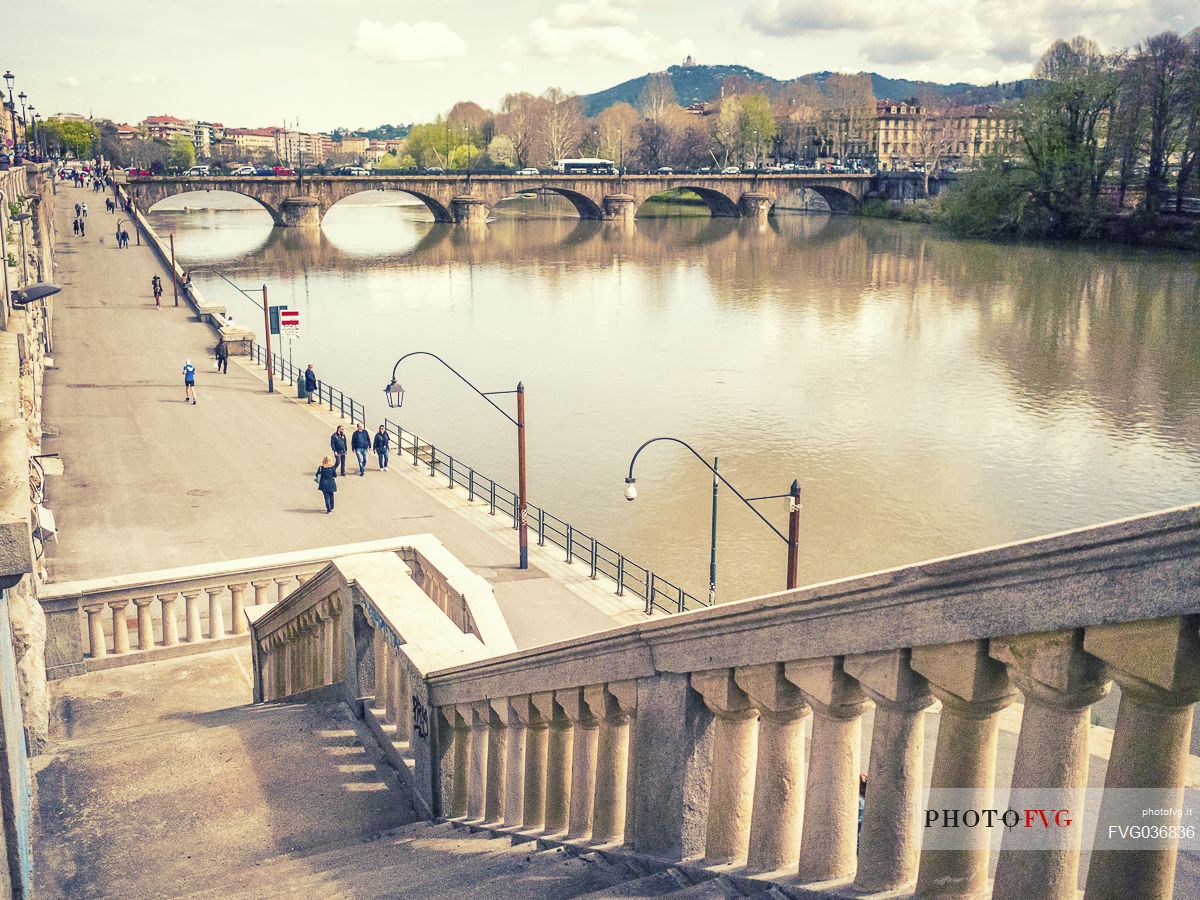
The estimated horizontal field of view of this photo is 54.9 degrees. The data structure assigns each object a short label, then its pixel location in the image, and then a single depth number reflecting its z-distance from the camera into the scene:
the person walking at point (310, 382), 31.47
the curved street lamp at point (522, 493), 18.98
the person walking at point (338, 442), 23.31
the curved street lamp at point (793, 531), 16.16
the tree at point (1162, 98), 71.38
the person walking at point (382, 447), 24.61
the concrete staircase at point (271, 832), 4.31
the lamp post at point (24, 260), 25.83
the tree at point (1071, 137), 71.00
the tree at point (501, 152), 165.50
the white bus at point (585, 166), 130.90
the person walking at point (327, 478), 20.50
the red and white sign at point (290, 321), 34.00
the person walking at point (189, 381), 30.36
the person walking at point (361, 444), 24.08
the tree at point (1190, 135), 70.00
